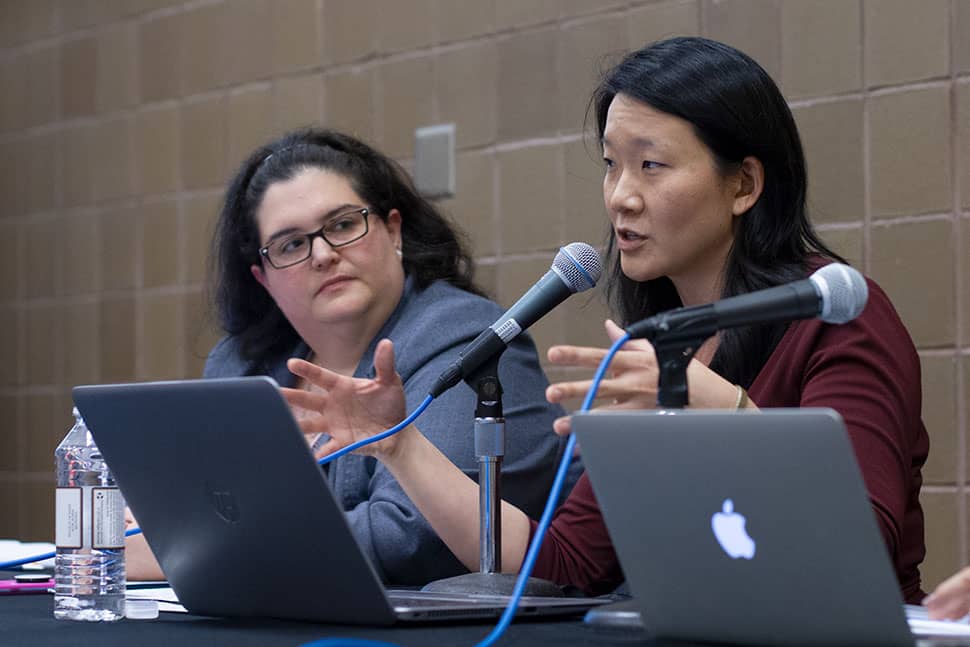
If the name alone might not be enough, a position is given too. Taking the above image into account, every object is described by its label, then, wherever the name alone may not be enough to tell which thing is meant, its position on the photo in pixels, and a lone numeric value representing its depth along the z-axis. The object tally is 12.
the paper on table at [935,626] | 3.00
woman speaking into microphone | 3.38
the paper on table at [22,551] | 3.74
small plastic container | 3.28
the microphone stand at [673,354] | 3.07
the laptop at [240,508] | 3.12
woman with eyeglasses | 3.70
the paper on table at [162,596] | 3.34
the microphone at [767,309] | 3.06
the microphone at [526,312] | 3.29
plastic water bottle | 3.33
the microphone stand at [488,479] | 3.31
